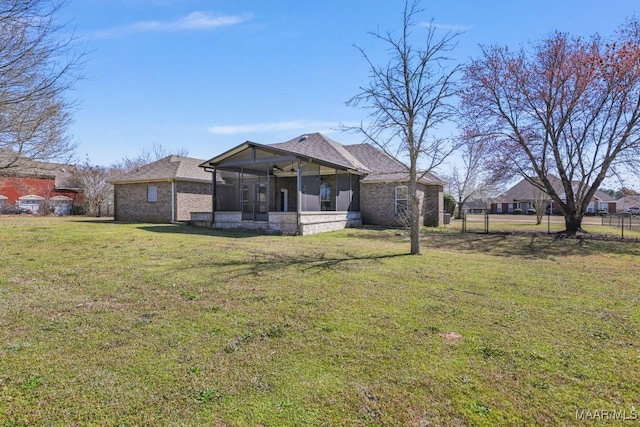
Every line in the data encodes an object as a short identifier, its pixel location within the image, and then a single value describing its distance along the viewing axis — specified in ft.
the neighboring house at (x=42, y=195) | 109.50
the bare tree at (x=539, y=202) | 91.77
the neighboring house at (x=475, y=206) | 209.81
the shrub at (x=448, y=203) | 103.30
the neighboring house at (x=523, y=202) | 181.27
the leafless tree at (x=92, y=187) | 106.64
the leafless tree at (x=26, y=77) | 23.11
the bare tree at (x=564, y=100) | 50.70
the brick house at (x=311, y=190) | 54.03
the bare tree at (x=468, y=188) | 127.34
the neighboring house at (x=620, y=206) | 177.02
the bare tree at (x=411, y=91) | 34.50
